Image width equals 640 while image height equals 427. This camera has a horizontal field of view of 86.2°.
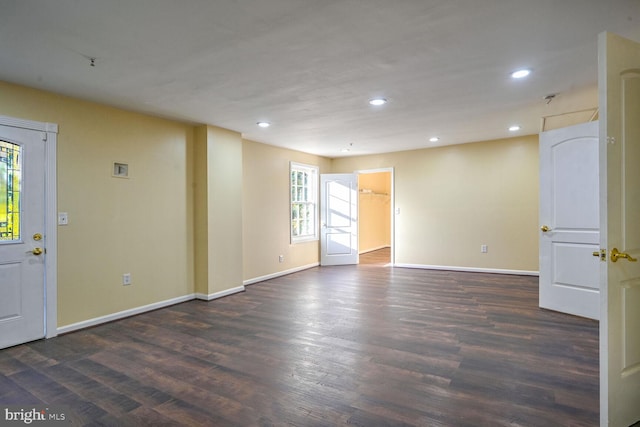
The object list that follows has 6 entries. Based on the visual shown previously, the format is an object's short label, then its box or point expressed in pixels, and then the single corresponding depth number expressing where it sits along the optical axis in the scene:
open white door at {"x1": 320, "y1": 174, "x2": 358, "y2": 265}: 7.41
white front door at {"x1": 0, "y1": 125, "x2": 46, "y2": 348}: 3.12
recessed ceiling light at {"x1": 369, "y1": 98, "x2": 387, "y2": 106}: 3.67
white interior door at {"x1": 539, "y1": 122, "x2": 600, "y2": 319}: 3.66
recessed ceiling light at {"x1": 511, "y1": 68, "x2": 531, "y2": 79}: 2.93
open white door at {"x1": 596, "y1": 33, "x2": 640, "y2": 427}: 1.75
